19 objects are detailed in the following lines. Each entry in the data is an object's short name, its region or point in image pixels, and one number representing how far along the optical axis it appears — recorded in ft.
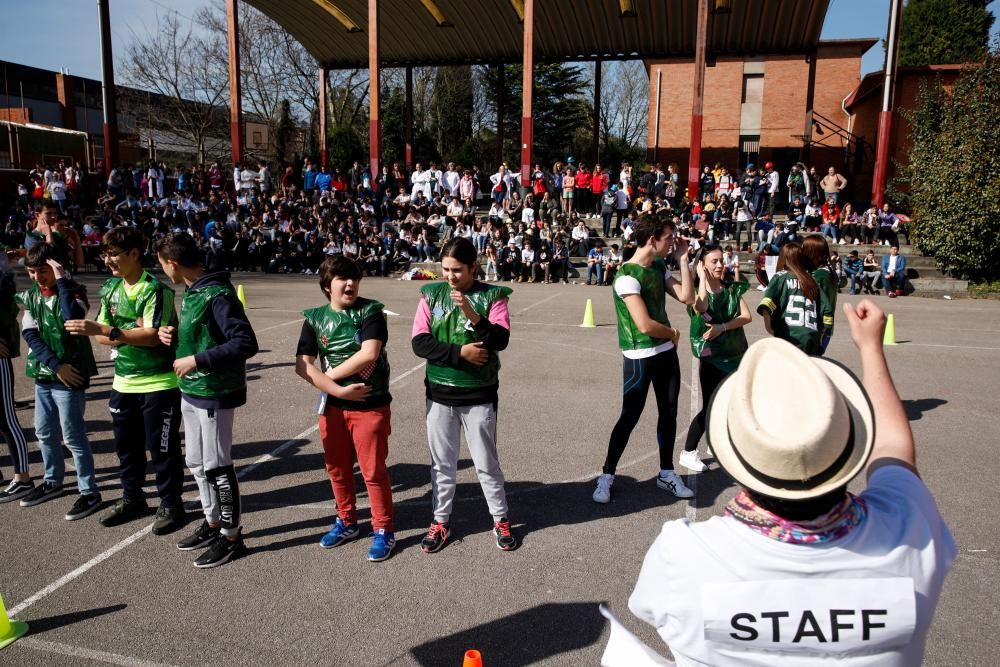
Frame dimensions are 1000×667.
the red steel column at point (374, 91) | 74.28
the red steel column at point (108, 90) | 82.69
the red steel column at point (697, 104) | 65.31
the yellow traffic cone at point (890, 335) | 36.87
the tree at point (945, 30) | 110.83
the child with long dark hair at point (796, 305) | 18.12
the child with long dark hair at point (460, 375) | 13.69
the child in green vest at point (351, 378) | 13.71
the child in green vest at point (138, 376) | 14.82
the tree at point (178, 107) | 138.92
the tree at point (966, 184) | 59.26
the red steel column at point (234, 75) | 80.12
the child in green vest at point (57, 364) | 15.89
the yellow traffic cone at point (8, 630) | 11.14
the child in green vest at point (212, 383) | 13.56
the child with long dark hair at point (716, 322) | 17.95
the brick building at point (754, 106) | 117.50
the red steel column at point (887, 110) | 65.31
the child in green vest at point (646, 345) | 16.02
